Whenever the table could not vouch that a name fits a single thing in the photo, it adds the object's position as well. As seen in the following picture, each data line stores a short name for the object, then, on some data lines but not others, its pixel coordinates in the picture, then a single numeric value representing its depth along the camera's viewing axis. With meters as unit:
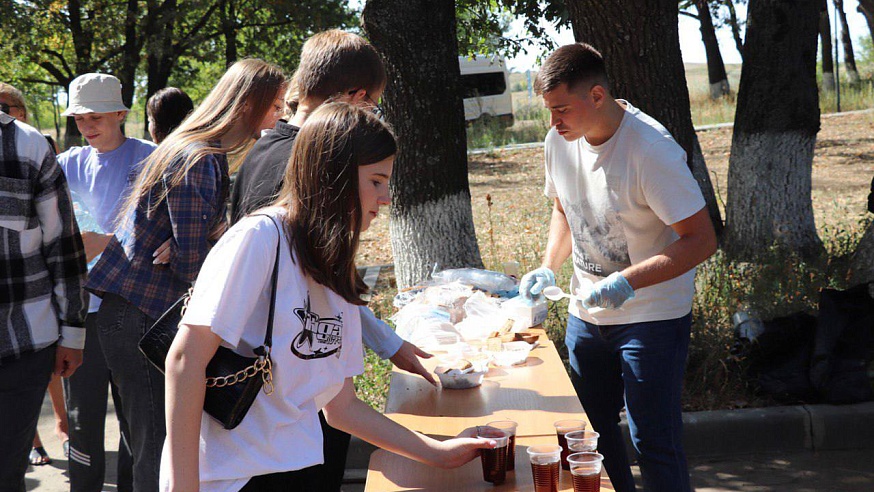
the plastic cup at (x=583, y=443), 2.03
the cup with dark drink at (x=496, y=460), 2.08
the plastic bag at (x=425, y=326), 3.42
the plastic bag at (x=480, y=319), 3.55
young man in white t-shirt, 2.74
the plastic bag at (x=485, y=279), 4.04
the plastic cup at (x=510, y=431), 2.13
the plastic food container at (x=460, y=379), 2.86
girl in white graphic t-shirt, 1.60
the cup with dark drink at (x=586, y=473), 1.91
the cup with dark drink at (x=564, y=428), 2.15
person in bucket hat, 3.54
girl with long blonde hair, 2.67
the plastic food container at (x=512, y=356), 3.16
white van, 24.16
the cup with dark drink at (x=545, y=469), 1.97
